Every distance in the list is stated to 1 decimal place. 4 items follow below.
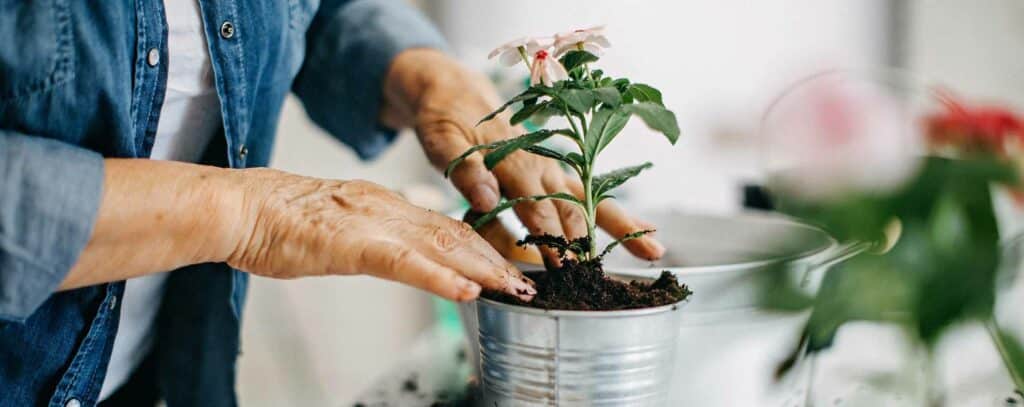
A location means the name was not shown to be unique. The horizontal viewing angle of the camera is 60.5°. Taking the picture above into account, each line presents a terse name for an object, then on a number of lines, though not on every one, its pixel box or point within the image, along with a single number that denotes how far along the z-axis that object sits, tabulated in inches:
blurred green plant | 20.1
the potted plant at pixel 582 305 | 25.5
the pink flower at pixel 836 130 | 27.1
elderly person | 26.3
